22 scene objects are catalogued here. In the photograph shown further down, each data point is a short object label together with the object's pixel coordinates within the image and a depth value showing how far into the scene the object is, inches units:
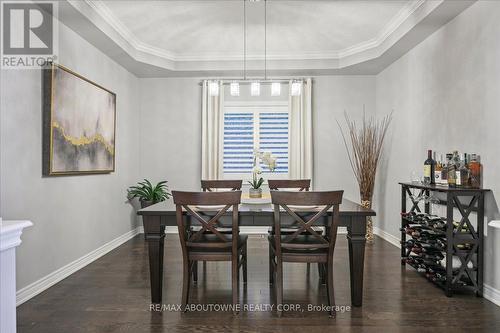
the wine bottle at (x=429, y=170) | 140.9
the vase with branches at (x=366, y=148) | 199.8
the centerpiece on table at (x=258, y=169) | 127.4
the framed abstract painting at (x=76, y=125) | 127.6
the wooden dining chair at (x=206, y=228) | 101.8
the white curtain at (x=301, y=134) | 222.8
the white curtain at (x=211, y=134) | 224.2
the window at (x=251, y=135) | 227.9
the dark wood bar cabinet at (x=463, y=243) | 117.5
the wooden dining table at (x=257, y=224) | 106.8
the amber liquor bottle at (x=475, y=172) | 121.3
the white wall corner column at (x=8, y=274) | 58.7
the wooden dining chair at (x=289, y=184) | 157.6
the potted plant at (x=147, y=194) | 203.9
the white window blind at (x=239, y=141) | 228.7
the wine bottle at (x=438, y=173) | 135.4
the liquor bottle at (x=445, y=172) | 131.1
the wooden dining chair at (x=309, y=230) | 99.3
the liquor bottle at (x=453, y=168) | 124.6
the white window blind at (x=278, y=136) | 227.8
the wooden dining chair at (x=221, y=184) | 158.4
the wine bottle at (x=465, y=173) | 122.8
